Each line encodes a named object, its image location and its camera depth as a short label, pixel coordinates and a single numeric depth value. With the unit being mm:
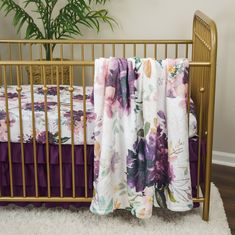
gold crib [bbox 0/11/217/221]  1908
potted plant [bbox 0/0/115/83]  2986
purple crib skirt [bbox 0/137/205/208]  2094
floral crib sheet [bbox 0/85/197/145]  2068
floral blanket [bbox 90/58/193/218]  1879
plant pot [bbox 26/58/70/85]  3025
